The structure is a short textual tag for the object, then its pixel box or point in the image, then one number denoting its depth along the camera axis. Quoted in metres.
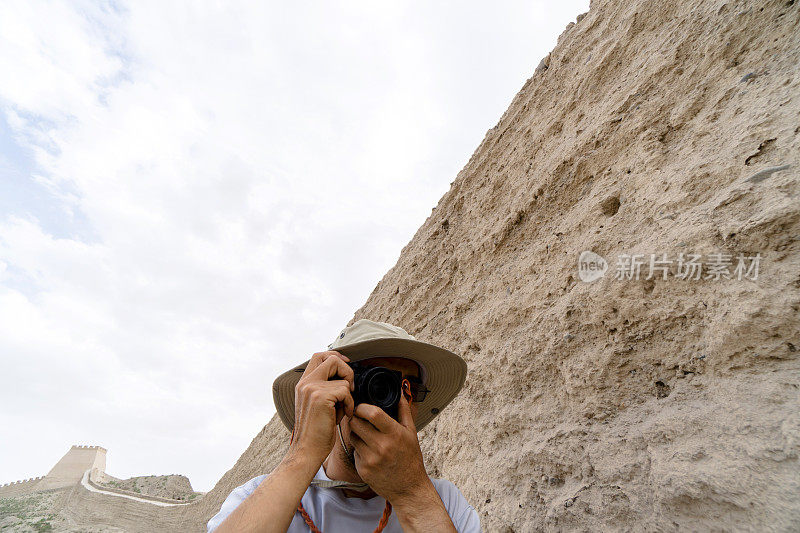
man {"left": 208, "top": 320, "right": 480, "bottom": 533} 0.90
